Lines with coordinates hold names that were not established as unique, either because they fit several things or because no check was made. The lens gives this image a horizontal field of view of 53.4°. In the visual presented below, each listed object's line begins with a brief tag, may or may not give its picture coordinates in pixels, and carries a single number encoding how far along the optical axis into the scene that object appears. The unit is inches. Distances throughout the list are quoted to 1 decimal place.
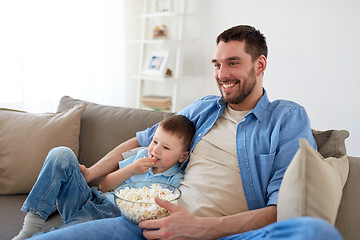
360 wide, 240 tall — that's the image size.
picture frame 141.2
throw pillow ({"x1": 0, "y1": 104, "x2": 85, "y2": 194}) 72.9
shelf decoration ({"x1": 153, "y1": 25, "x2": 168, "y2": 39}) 147.6
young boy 55.0
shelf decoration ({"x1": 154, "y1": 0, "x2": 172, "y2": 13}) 147.6
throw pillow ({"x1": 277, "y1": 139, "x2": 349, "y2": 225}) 39.8
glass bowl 49.6
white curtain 112.0
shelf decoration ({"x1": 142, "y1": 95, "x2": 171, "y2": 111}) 143.6
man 49.3
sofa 53.6
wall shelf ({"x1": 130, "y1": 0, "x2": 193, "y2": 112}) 140.9
